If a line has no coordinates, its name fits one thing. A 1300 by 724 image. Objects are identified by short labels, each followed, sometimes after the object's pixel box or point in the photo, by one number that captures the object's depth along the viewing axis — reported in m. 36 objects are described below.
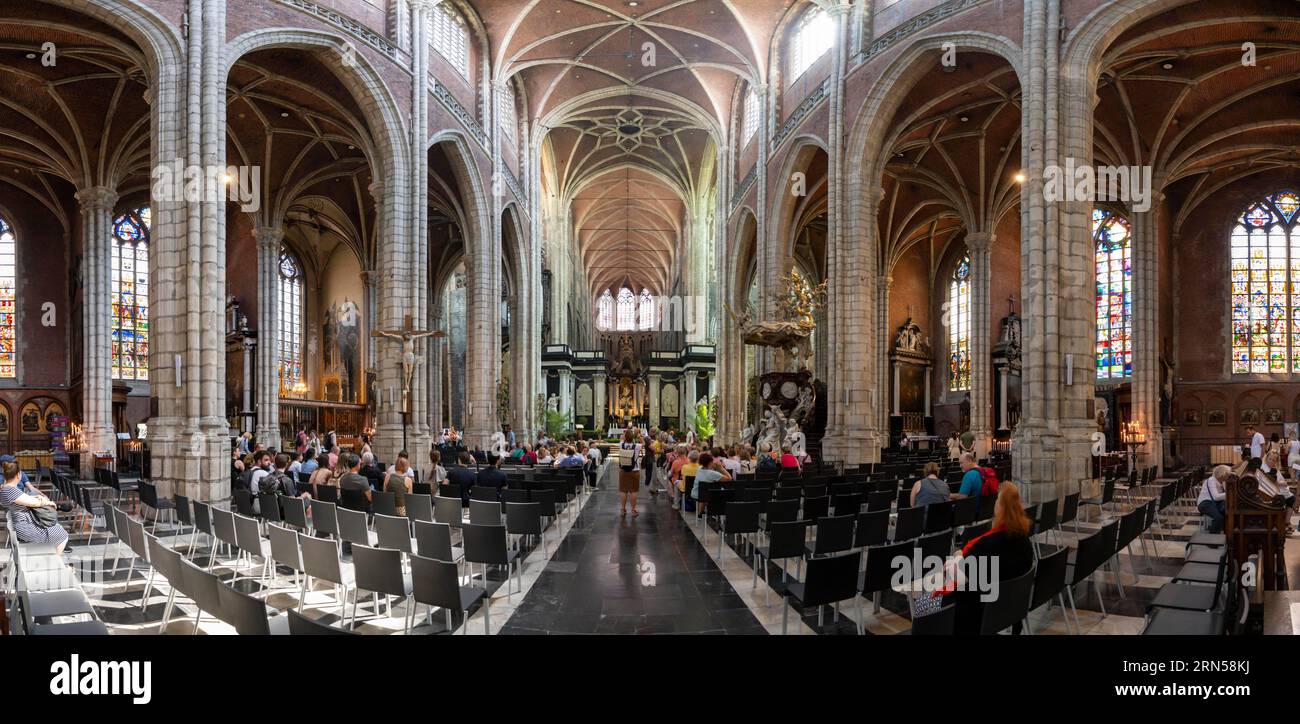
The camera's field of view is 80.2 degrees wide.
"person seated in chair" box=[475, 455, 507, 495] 11.29
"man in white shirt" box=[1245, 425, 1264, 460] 19.82
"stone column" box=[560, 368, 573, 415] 47.16
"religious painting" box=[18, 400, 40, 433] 26.23
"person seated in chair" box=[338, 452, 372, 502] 10.01
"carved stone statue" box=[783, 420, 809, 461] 21.59
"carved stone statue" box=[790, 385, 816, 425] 23.08
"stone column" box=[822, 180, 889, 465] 19.52
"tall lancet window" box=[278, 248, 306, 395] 36.47
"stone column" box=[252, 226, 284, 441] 26.55
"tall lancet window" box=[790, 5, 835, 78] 24.47
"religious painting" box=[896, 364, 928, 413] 35.97
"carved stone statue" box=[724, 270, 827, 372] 22.70
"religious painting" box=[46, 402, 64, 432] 26.13
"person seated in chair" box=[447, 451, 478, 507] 11.33
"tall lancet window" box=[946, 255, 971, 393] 35.33
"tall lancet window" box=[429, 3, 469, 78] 23.64
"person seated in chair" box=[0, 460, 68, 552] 7.22
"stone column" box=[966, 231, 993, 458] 27.81
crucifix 18.00
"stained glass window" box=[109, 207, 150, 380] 28.45
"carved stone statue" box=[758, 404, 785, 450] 22.89
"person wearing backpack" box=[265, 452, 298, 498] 9.99
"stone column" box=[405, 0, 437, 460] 19.30
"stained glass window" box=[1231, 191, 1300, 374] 26.14
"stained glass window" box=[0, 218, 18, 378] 26.53
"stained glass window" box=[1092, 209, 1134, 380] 27.91
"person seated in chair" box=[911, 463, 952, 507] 9.35
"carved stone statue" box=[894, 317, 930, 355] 35.91
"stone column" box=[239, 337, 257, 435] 28.72
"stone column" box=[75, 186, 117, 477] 20.89
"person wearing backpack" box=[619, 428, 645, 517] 13.19
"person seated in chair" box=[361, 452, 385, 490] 12.90
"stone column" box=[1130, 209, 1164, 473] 22.28
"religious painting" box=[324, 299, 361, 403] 36.94
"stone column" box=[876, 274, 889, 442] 33.44
